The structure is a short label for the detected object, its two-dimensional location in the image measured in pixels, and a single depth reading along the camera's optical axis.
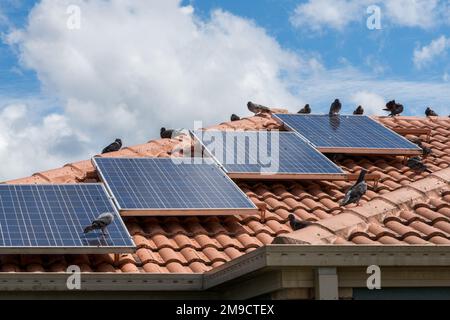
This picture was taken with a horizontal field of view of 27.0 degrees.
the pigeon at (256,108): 20.91
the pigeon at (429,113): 22.90
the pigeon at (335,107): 20.12
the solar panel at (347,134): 17.64
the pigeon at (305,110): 22.09
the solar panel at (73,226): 11.89
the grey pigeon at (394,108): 21.84
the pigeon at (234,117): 21.45
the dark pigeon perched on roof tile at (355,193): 13.57
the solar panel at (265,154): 15.80
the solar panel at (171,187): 13.83
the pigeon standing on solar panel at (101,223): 12.33
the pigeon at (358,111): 22.59
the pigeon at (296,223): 12.76
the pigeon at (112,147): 18.30
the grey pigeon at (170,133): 18.38
